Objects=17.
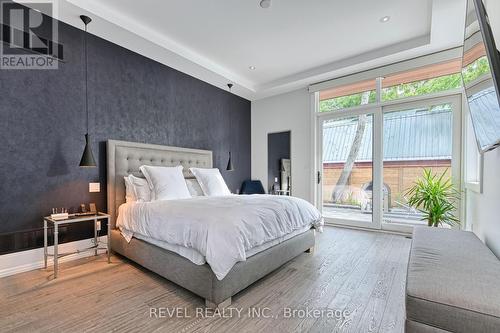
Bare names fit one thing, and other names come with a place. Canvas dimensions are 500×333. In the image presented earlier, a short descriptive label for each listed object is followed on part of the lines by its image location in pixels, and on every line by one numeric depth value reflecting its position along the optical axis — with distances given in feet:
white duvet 5.98
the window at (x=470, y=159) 9.51
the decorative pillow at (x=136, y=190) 9.96
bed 6.10
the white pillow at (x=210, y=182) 12.45
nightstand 7.68
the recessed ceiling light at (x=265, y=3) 8.63
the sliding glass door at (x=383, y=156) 12.00
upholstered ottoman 3.31
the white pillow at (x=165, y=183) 10.16
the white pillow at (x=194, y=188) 12.12
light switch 9.90
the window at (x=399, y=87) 11.86
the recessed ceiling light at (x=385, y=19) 9.67
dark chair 17.97
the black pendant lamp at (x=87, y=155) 8.74
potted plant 10.62
